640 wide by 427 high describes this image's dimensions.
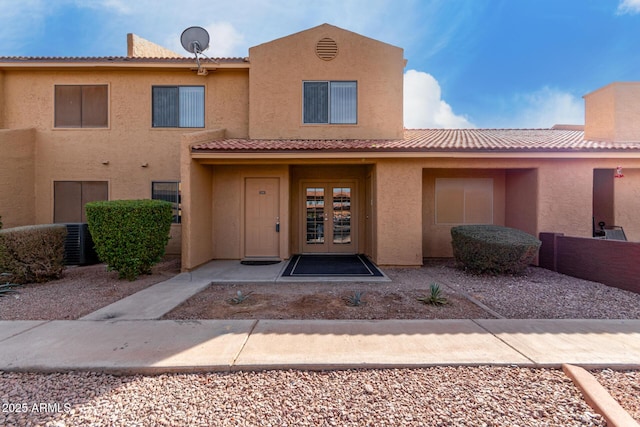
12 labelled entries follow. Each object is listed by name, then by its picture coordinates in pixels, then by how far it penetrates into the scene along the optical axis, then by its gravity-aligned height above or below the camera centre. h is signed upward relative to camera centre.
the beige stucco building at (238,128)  9.88 +2.95
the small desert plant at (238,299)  5.55 -1.68
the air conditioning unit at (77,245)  8.79 -1.00
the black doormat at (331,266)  7.91 -1.62
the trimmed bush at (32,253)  6.62 -0.95
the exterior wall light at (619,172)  8.48 +1.20
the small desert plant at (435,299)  5.45 -1.64
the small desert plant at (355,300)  5.39 -1.66
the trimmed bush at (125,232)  6.91 -0.48
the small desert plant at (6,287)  6.16 -1.66
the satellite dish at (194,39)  9.77 +5.86
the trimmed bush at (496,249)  7.19 -0.92
